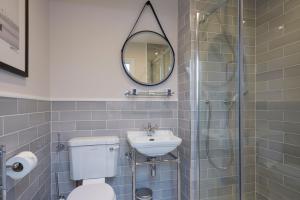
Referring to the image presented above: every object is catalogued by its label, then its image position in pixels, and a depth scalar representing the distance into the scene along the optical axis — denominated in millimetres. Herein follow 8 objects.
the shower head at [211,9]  1927
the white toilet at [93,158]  1738
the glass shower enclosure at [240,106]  1858
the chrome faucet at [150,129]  2037
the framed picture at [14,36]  1004
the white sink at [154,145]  1668
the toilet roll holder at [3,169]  890
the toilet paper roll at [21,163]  994
